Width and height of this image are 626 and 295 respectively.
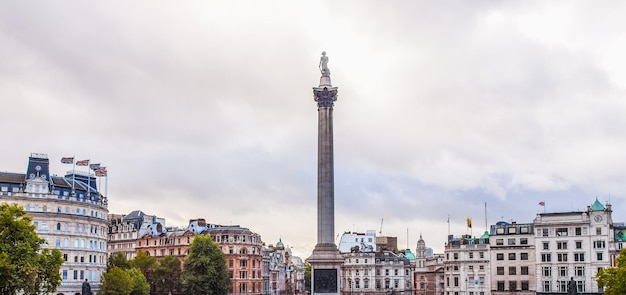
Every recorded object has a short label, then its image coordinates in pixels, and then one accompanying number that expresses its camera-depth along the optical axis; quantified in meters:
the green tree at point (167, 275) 122.25
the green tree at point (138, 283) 99.44
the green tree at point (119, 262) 113.81
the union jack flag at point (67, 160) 93.42
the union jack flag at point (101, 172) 95.31
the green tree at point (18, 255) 65.19
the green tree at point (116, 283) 94.31
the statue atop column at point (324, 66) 84.31
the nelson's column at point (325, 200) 76.88
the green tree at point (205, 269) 111.25
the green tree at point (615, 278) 70.12
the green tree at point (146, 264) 123.19
